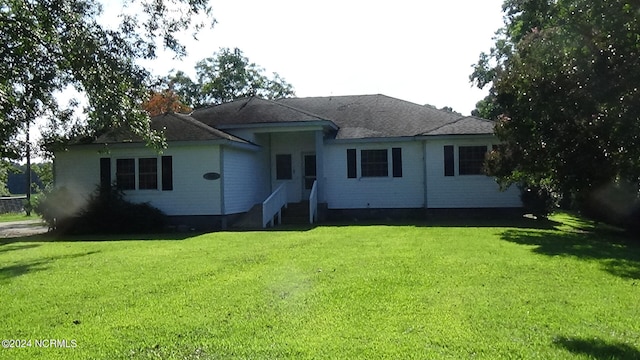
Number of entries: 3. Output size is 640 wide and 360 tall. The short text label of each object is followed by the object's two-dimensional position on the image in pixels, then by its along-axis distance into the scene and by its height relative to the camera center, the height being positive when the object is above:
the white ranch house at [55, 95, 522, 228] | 19.58 +0.93
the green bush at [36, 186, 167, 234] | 19.05 -0.99
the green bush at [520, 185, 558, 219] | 20.92 -0.70
